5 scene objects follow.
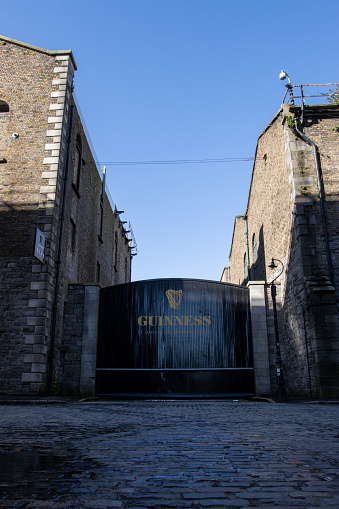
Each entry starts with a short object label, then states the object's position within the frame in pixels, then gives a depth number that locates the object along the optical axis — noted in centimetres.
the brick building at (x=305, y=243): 1391
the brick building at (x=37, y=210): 1462
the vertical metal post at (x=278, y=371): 1430
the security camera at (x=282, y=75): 1759
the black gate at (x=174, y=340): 1733
